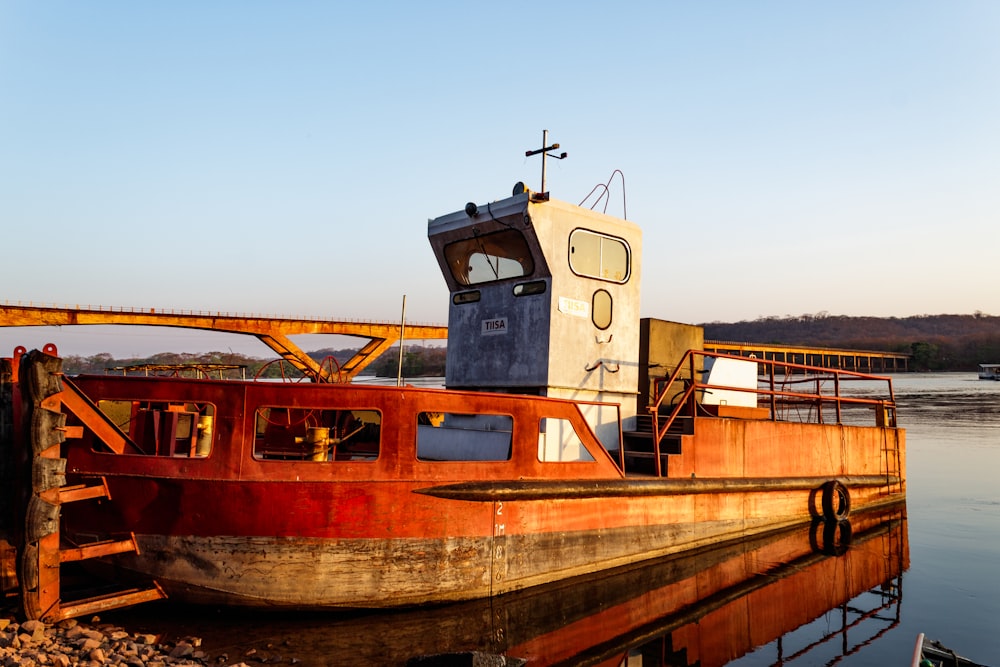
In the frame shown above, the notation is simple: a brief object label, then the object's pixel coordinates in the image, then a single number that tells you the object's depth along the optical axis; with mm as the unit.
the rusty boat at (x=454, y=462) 5594
